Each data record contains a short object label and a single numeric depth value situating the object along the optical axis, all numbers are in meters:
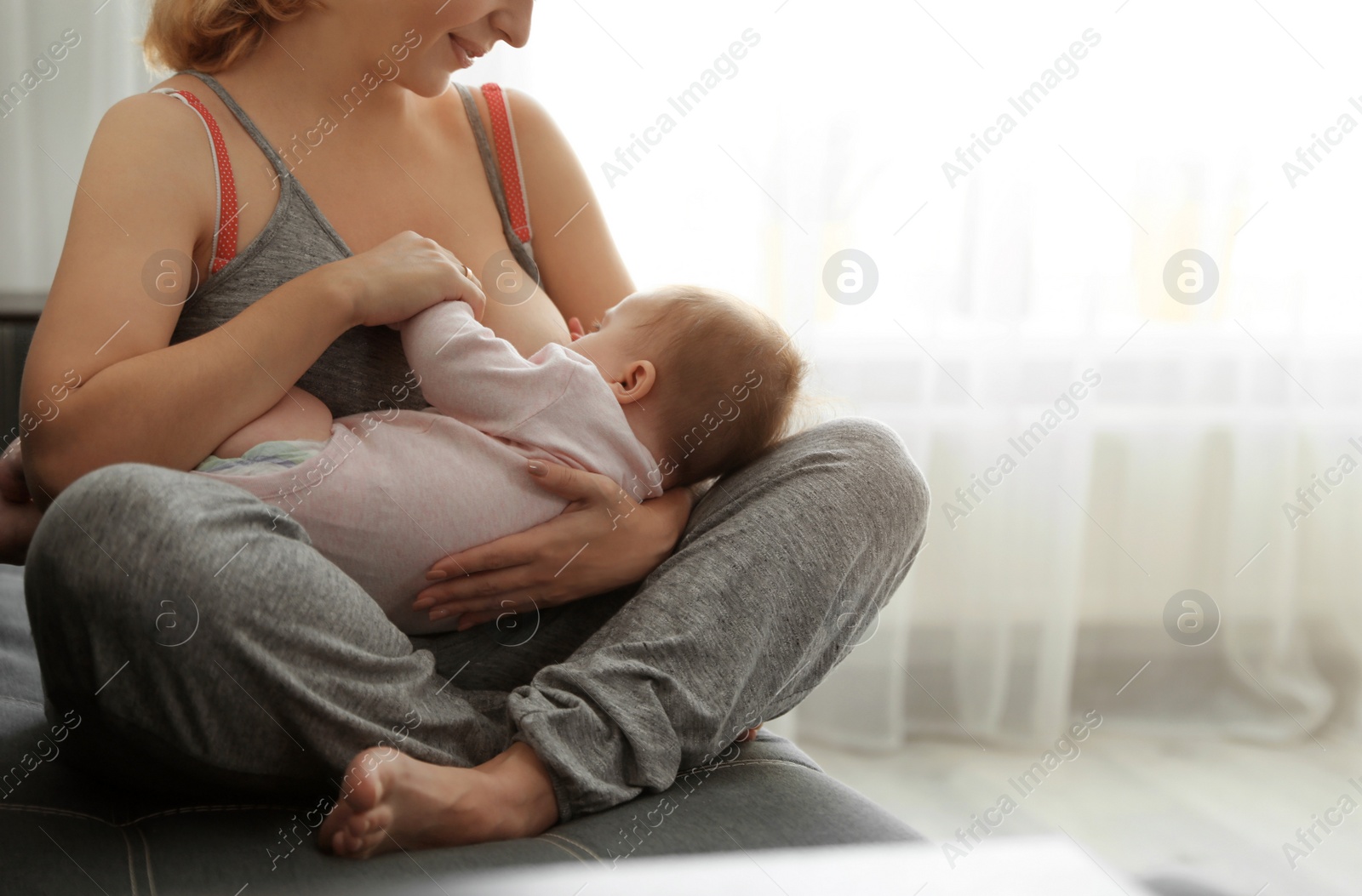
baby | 0.84
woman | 0.66
